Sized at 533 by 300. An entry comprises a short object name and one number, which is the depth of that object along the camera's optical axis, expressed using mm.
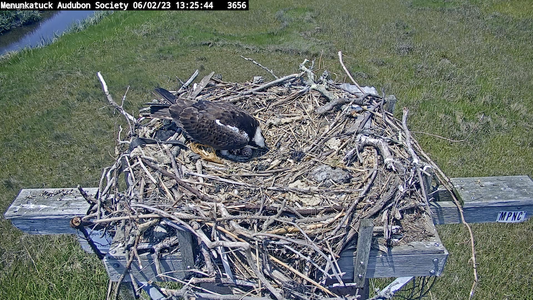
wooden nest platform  2902
